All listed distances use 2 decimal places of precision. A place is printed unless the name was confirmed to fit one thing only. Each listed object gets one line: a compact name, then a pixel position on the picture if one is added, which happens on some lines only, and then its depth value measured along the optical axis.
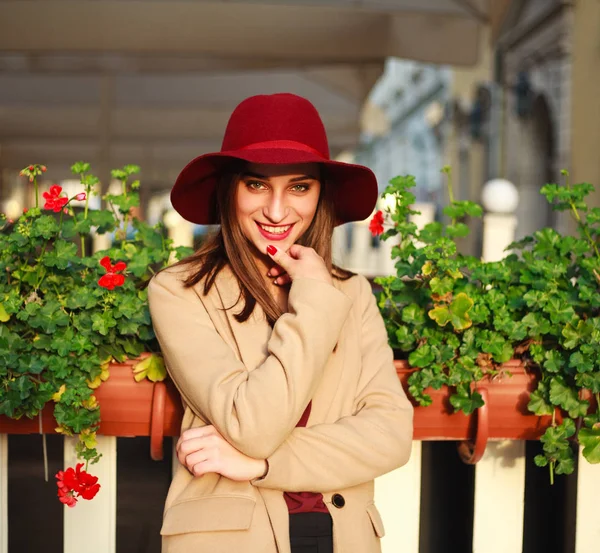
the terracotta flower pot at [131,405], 1.78
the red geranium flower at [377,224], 2.00
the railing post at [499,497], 1.98
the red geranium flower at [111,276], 1.75
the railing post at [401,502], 1.97
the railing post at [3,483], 1.97
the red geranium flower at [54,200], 1.82
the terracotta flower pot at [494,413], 1.80
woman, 1.51
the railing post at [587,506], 1.94
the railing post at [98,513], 1.96
